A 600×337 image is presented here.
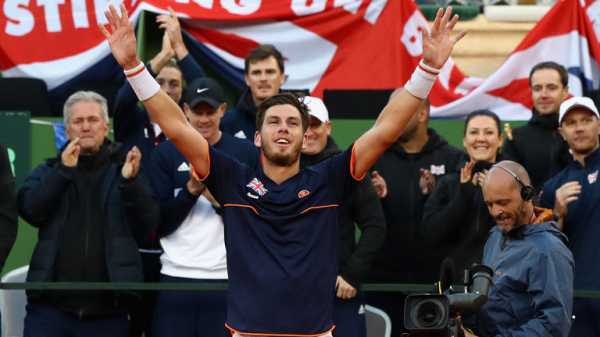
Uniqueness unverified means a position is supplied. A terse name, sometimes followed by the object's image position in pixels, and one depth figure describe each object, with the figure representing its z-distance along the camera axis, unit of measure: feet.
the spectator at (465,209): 52.95
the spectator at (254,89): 57.47
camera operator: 39.91
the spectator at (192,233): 51.67
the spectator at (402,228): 55.36
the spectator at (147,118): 56.39
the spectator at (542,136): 56.65
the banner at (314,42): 68.85
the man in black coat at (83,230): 51.62
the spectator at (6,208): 50.44
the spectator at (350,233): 50.85
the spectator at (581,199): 51.11
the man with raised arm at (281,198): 39.52
